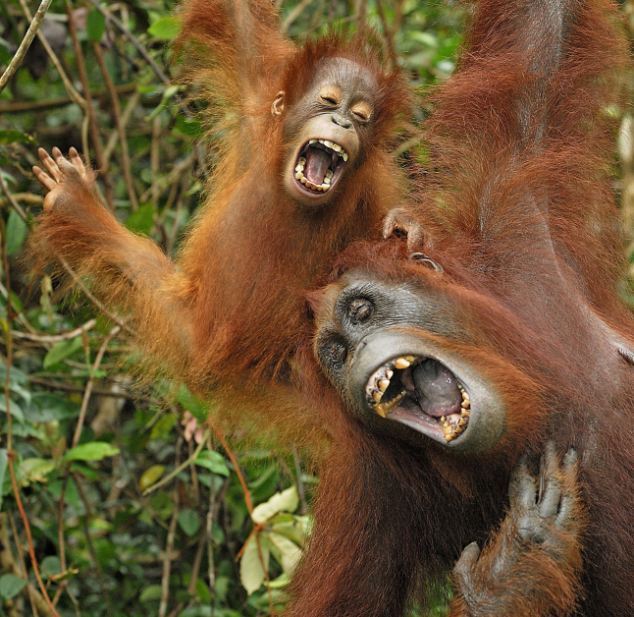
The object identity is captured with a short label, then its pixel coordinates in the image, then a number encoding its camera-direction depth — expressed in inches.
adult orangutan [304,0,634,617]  176.9
